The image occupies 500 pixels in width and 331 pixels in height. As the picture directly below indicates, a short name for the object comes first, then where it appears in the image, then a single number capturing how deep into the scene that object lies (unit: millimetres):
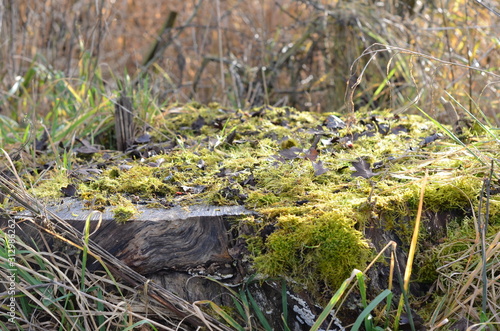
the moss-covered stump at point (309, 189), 2046
